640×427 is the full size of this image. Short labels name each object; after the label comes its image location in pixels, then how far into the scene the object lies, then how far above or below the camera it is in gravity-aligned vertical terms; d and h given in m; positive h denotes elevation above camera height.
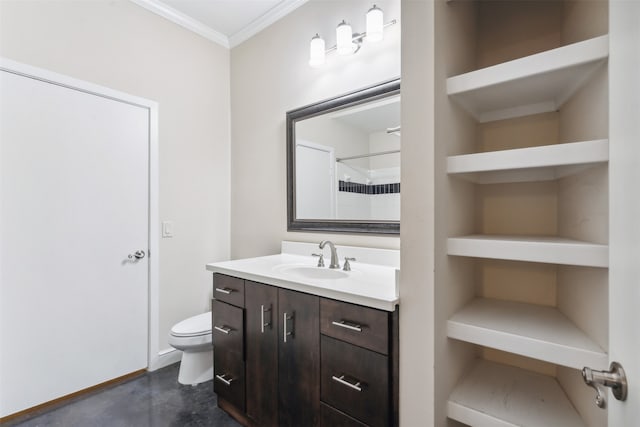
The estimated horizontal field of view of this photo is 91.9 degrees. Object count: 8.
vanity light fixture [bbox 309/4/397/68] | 1.71 +1.05
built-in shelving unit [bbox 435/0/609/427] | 0.86 +0.03
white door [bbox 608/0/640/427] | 0.53 +0.02
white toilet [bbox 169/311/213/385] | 1.97 -0.85
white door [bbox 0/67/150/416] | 1.73 -0.15
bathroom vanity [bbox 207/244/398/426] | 1.13 -0.56
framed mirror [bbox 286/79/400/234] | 1.76 +0.33
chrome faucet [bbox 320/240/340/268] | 1.79 -0.24
